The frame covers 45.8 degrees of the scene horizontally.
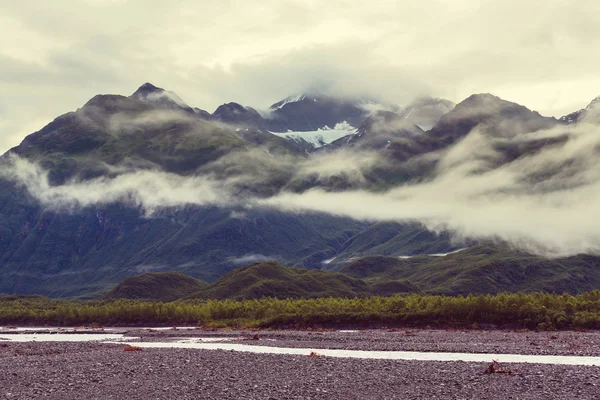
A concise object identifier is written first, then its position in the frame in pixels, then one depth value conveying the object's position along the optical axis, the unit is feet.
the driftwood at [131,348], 229.47
